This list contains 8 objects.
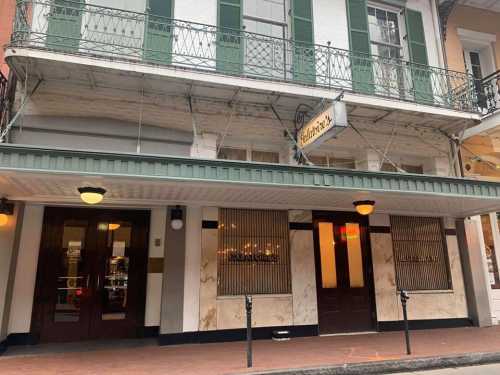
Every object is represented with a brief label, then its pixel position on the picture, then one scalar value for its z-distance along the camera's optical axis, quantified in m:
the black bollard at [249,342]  5.90
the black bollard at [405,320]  6.68
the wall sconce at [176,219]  7.88
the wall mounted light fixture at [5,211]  6.75
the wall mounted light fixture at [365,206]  7.63
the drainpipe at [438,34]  10.35
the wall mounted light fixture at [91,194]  6.19
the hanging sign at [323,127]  6.46
